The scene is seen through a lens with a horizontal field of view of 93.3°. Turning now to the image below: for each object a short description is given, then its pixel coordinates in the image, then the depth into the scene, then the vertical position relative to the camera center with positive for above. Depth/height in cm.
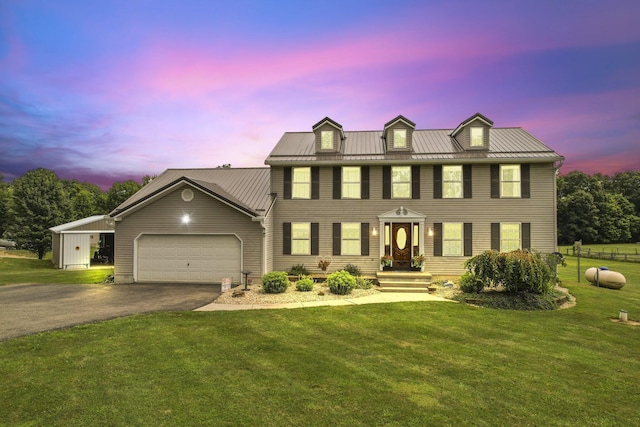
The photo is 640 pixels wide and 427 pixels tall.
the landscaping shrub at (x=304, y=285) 1342 -287
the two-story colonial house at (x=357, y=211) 1542 +53
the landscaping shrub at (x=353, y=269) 1602 -260
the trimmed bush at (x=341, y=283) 1292 -269
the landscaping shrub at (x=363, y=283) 1423 -298
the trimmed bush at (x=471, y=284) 1228 -262
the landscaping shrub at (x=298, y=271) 1605 -267
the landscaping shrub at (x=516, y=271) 1120 -190
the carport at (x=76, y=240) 2298 -148
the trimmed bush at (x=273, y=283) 1298 -269
